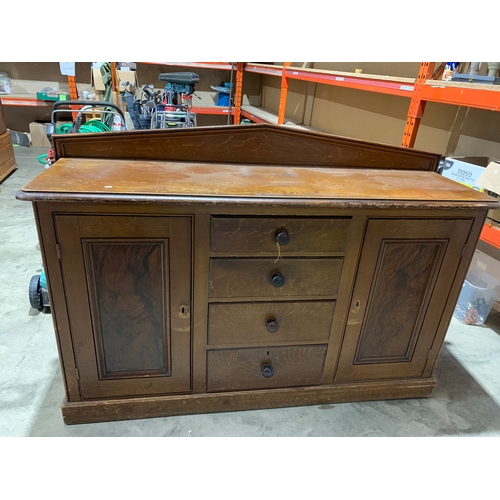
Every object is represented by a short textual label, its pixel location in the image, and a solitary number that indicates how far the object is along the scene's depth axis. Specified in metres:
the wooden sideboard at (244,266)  1.17
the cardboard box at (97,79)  4.21
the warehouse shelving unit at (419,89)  1.56
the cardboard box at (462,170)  1.75
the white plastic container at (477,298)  2.10
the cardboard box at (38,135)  4.66
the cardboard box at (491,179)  1.63
